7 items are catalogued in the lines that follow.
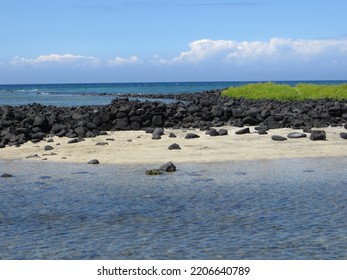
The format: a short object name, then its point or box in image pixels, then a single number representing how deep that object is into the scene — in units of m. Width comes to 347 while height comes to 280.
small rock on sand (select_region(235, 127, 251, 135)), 31.19
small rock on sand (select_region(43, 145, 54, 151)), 26.88
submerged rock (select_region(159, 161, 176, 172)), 20.48
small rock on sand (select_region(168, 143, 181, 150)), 26.08
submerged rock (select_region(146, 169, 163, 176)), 19.98
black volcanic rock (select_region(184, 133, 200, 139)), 29.80
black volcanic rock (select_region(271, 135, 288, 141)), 28.30
